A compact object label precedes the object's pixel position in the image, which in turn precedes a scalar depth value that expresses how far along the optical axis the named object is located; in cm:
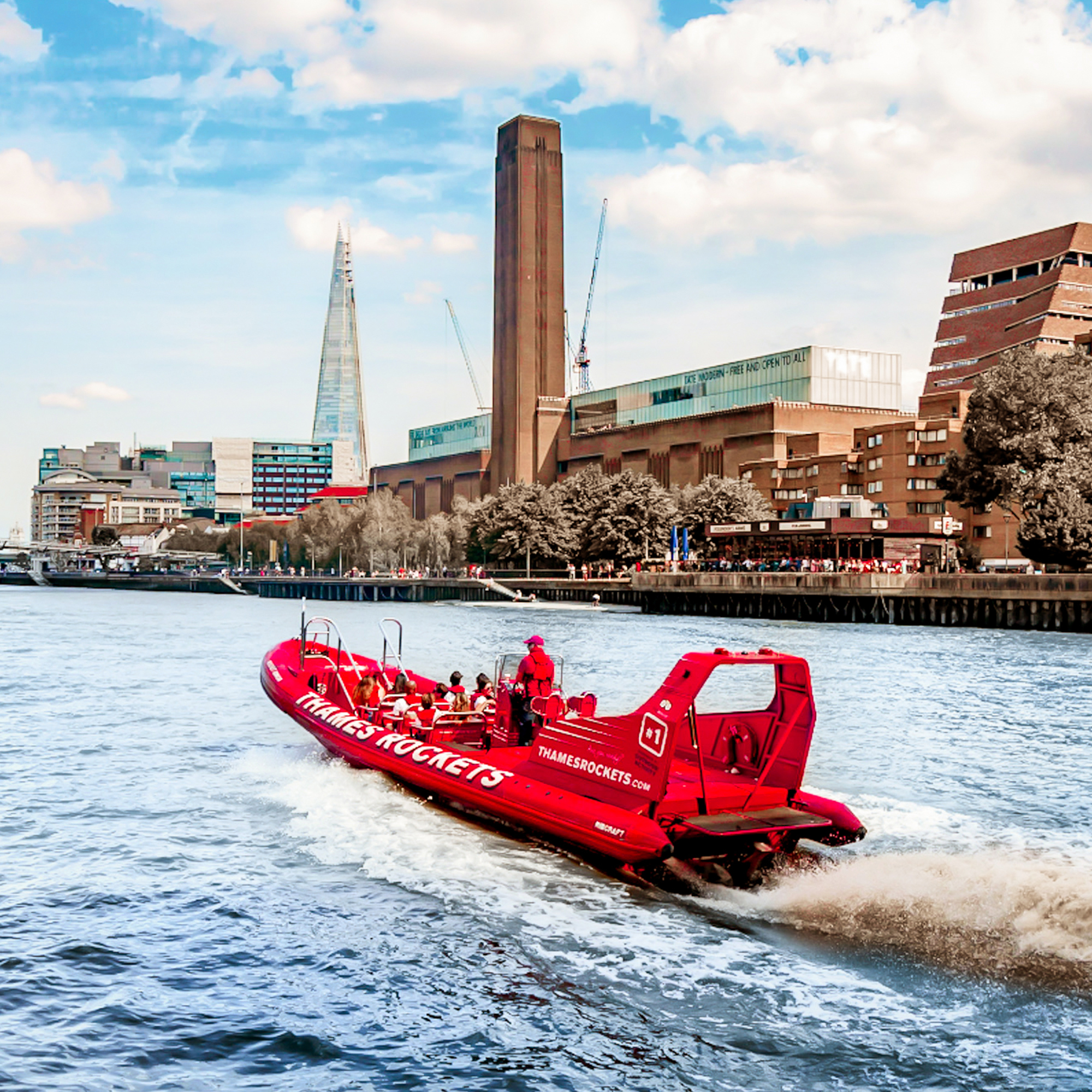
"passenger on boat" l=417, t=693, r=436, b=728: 2198
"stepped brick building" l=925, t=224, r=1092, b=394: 13588
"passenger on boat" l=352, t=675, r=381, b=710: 2372
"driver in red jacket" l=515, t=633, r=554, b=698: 2009
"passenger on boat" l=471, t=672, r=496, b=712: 2206
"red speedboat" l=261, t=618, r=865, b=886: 1465
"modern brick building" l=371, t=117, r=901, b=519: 13688
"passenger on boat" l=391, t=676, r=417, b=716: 2294
